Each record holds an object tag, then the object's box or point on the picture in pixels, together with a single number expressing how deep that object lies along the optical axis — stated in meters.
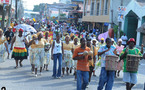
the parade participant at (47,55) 12.47
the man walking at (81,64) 7.71
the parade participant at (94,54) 9.20
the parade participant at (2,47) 12.47
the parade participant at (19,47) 12.55
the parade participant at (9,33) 17.88
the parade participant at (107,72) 7.82
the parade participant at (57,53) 10.90
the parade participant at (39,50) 11.12
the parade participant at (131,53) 8.14
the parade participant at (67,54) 11.36
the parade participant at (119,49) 11.69
